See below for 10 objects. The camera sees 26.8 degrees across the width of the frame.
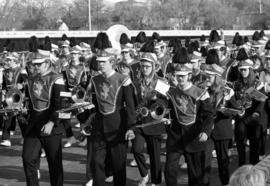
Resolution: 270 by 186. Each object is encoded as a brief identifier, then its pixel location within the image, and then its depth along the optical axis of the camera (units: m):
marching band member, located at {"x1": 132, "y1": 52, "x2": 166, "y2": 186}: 7.77
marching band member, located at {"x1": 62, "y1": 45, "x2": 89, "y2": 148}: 11.28
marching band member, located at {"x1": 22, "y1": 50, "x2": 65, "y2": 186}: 6.95
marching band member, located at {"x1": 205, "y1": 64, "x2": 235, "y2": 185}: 7.45
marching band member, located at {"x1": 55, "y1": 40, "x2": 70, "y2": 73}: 12.56
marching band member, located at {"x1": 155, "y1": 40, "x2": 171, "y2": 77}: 12.09
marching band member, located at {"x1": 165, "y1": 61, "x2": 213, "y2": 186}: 6.69
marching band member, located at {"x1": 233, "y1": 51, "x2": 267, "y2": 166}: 8.41
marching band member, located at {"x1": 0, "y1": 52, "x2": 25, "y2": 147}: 11.07
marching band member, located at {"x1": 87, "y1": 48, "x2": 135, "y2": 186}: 6.82
